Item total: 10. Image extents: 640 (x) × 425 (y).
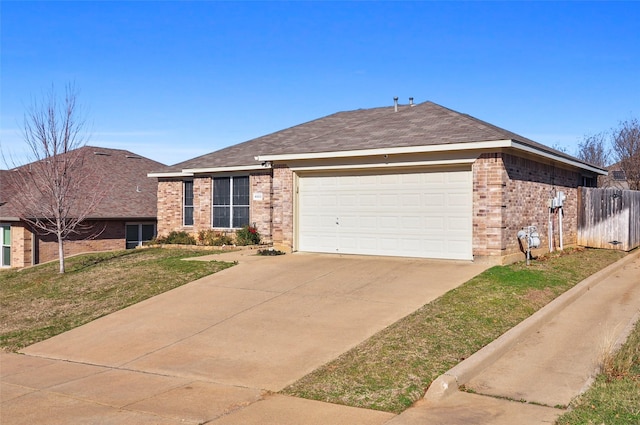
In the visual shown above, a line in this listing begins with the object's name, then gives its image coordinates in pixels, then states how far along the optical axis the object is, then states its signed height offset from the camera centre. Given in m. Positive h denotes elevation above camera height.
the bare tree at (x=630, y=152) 32.38 +3.08
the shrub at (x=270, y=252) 17.64 -1.47
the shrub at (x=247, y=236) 20.14 -1.14
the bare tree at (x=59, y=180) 17.06 +0.66
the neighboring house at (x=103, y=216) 25.03 -0.65
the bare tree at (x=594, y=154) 41.78 +3.65
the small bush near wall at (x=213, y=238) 20.75 -1.26
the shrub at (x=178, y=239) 21.86 -1.36
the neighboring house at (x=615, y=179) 33.97 +1.58
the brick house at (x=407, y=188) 14.62 +0.44
